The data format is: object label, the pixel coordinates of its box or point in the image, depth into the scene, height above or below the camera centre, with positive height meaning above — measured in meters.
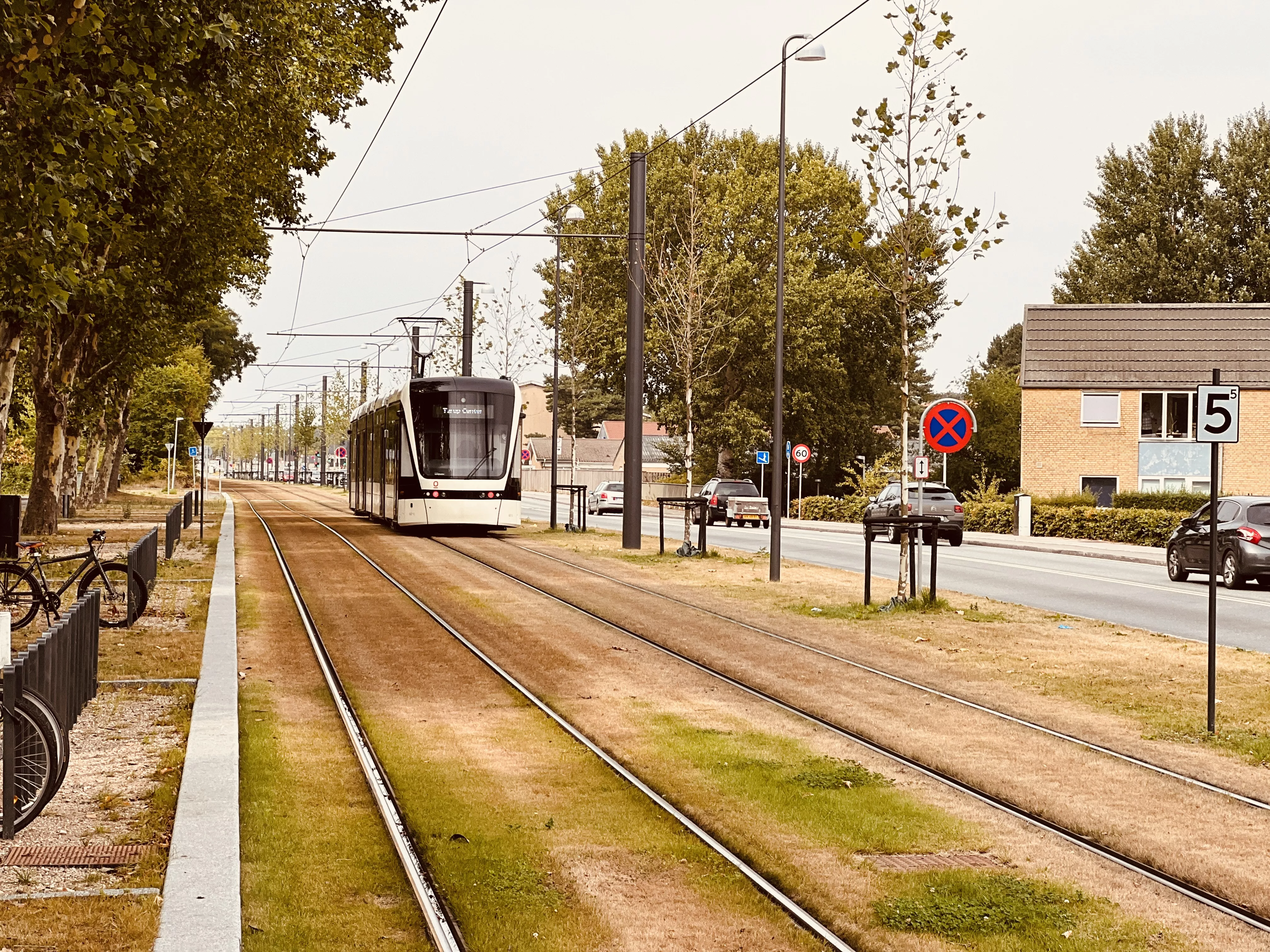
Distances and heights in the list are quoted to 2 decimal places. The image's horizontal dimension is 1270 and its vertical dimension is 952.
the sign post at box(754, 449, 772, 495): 61.06 +0.53
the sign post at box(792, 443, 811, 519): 58.19 +0.71
